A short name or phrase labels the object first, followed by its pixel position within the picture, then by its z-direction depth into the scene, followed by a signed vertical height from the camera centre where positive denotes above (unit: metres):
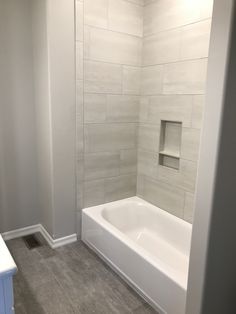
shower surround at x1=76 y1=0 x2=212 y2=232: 2.21 +0.12
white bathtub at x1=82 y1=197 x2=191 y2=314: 1.71 -1.24
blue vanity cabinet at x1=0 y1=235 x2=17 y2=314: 0.98 -0.73
